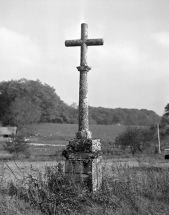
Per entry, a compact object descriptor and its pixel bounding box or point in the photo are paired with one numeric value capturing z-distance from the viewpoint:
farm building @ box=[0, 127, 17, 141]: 36.78
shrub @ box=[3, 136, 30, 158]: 16.78
